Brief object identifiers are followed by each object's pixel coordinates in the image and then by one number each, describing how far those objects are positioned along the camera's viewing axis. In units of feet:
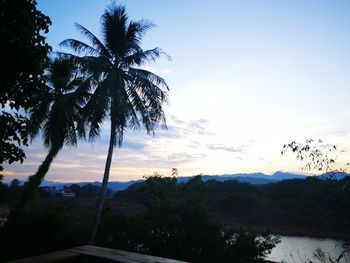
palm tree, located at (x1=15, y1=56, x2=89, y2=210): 49.16
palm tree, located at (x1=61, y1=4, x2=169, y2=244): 43.57
